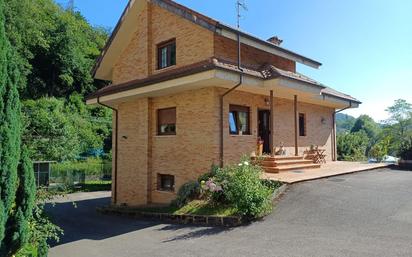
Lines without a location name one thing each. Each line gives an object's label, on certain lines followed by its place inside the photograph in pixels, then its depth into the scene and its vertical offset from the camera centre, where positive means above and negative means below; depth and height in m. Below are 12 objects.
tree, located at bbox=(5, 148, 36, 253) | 5.27 -0.98
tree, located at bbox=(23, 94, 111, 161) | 32.25 +2.44
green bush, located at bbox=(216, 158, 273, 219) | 9.27 -1.28
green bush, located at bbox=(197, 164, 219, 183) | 12.18 -1.03
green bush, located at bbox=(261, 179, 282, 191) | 10.95 -1.21
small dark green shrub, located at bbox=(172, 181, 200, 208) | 11.84 -1.69
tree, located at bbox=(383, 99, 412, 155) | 45.86 +3.79
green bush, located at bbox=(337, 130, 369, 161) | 23.89 -0.05
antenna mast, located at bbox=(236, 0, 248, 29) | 17.02 +6.95
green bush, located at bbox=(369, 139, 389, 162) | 20.05 -0.27
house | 13.14 +2.27
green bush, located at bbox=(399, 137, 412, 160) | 17.73 -0.24
